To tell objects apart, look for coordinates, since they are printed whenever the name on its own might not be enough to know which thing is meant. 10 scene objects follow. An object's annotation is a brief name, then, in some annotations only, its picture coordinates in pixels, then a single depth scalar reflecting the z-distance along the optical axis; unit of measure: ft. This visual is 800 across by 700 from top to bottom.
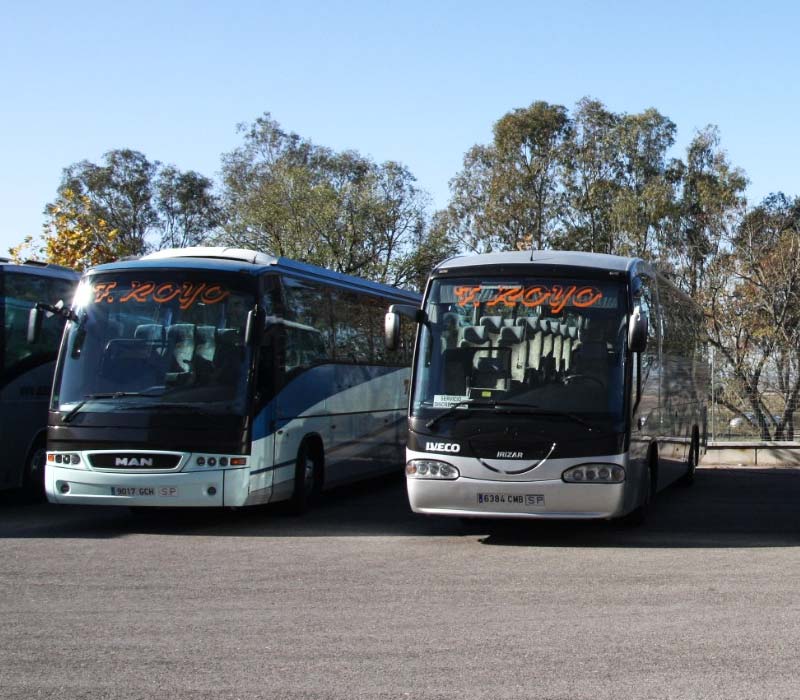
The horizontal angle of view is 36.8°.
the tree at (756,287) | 120.26
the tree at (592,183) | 200.95
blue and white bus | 41.50
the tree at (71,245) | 120.98
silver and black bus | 38.04
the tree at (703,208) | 142.72
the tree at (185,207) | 245.45
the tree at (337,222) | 183.21
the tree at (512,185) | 201.46
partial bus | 50.60
